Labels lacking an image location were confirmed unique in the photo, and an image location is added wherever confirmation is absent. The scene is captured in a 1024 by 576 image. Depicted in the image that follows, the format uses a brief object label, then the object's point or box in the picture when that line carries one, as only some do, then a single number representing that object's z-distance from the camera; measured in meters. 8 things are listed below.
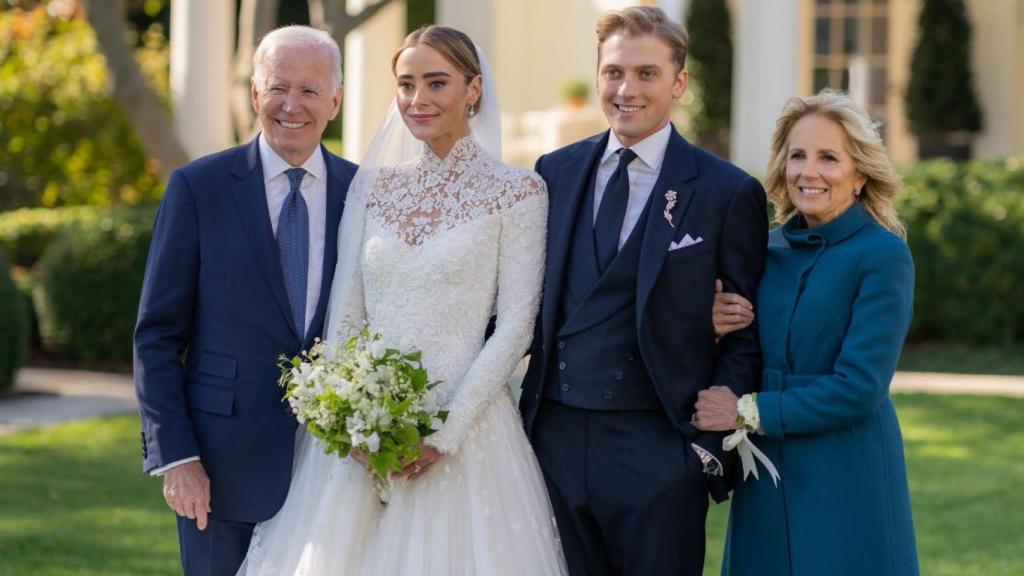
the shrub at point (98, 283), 12.52
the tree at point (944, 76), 19.91
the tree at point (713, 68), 21.59
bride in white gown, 4.16
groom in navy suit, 4.05
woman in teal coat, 3.94
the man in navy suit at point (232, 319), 4.22
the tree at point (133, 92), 11.99
